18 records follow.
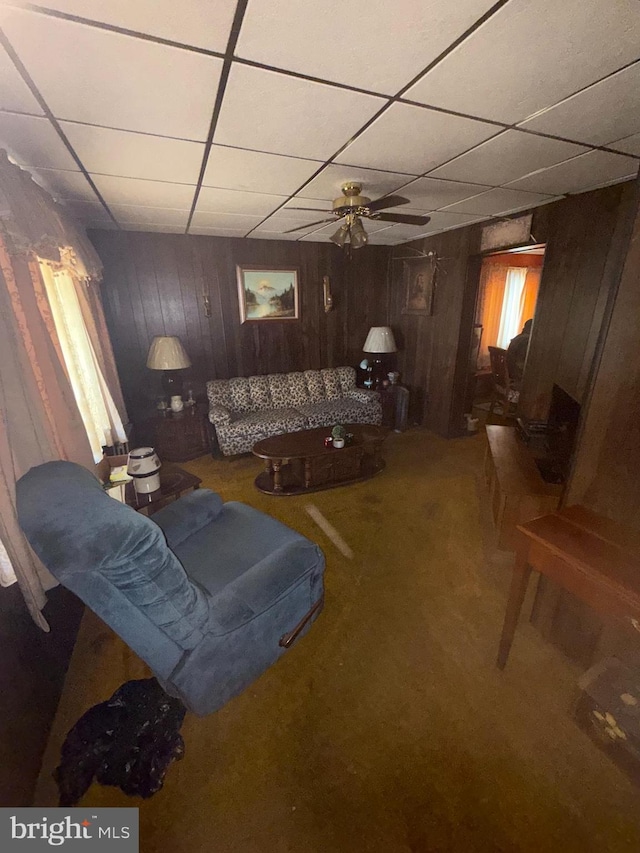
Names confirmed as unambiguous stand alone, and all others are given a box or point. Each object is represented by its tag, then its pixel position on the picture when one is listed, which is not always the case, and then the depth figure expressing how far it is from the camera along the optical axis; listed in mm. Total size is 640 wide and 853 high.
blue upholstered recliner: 1088
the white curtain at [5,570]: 1392
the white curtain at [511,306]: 6402
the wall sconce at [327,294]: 4879
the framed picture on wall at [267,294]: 4516
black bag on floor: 1330
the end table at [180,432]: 4035
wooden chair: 5379
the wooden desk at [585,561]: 1181
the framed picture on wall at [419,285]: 4523
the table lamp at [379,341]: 4898
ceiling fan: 2293
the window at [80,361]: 2562
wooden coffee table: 3307
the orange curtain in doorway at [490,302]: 6160
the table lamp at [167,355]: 3957
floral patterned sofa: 4034
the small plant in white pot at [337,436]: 3389
